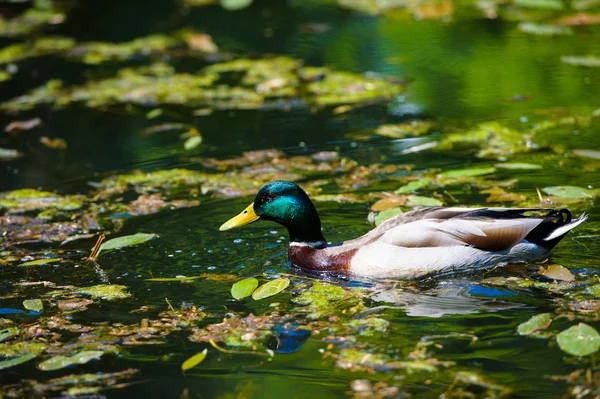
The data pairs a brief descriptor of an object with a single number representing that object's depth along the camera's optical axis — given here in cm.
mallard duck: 1164
